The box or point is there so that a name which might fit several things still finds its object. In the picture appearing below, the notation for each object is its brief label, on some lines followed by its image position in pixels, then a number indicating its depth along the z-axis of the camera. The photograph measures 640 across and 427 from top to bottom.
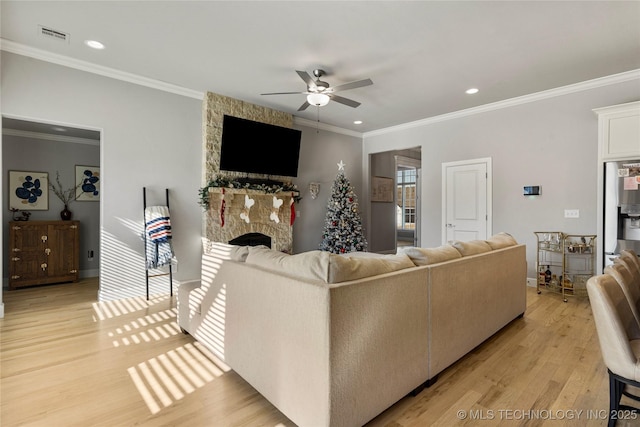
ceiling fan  3.57
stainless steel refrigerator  3.48
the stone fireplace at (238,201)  4.84
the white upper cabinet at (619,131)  3.54
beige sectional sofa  1.54
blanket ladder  4.28
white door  5.37
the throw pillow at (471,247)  2.61
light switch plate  4.41
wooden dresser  4.66
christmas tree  6.05
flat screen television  4.93
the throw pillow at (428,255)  2.19
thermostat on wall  4.73
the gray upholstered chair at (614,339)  1.48
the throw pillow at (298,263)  1.63
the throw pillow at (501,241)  3.07
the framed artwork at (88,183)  5.55
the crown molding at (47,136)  4.96
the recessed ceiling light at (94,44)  3.38
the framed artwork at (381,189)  7.49
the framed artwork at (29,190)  4.99
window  10.85
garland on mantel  4.74
